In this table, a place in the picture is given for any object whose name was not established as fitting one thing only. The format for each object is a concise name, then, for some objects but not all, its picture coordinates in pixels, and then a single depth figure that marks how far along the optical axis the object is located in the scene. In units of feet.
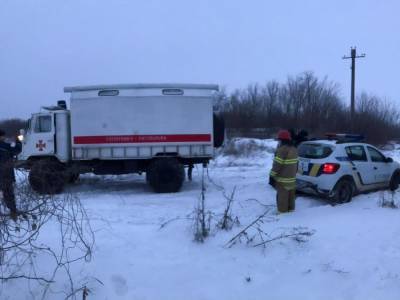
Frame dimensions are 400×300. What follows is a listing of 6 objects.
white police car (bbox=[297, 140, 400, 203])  37.60
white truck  47.75
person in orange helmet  33.68
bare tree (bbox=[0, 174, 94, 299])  16.83
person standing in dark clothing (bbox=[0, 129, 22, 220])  16.43
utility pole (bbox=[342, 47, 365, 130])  123.72
